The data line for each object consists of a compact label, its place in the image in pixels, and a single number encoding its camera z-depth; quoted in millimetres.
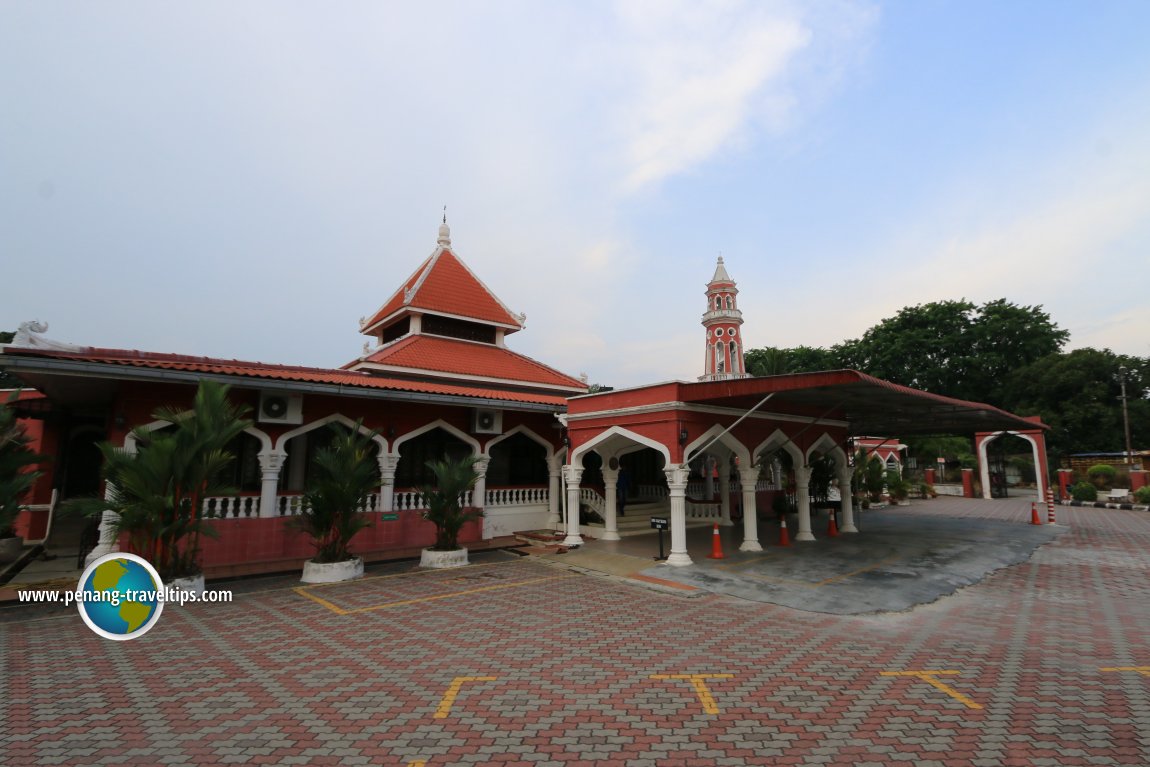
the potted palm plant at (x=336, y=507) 10117
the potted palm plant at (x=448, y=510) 11445
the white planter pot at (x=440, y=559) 11414
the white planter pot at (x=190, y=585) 8502
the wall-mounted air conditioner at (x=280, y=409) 11281
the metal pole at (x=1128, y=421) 29688
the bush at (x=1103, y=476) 27453
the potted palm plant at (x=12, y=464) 8320
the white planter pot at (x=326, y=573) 10070
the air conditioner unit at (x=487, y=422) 14383
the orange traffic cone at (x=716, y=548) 11586
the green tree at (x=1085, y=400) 37312
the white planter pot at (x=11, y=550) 11906
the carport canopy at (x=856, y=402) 9570
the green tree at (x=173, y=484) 8188
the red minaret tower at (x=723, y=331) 31047
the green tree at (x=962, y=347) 45500
